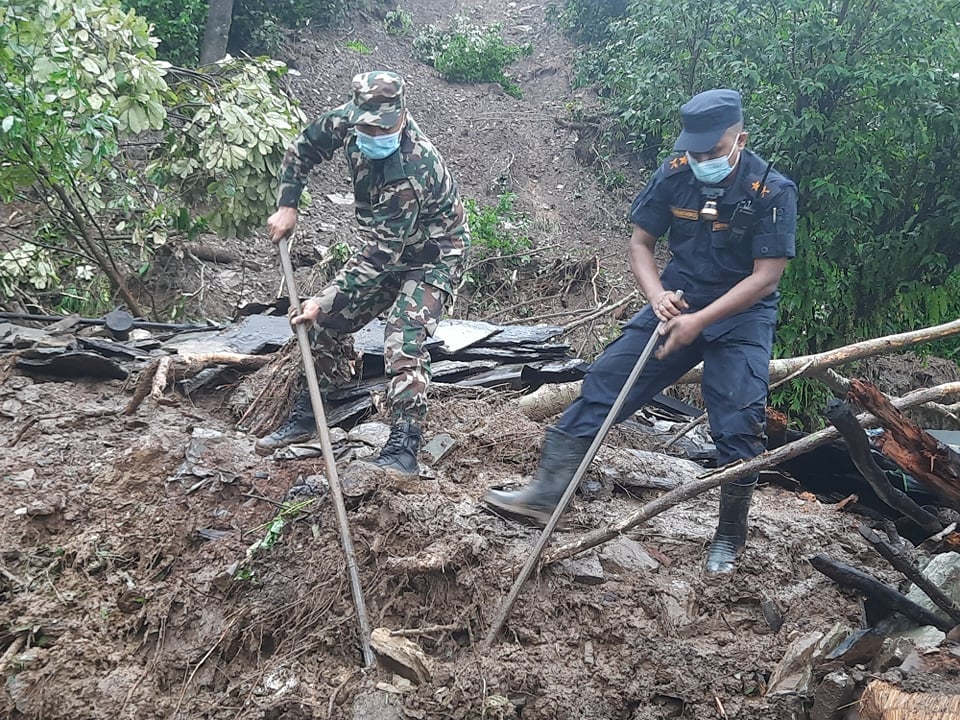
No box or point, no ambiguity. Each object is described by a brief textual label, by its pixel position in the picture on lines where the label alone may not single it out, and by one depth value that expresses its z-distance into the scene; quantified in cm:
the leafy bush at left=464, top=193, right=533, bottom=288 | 1055
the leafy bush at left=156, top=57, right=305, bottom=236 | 680
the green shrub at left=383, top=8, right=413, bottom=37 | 1681
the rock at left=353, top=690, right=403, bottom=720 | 285
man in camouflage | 402
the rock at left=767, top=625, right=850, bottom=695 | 278
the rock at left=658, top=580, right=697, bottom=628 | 330
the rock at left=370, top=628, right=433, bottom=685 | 292
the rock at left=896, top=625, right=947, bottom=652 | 301
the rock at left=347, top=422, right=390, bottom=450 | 447
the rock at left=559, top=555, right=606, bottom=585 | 342
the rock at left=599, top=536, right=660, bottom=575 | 352
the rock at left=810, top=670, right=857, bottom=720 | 259
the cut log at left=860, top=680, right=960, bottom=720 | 230
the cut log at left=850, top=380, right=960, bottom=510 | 304
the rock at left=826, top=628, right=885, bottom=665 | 282
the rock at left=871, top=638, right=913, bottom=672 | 275
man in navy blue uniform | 337
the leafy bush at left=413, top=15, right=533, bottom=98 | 1597
